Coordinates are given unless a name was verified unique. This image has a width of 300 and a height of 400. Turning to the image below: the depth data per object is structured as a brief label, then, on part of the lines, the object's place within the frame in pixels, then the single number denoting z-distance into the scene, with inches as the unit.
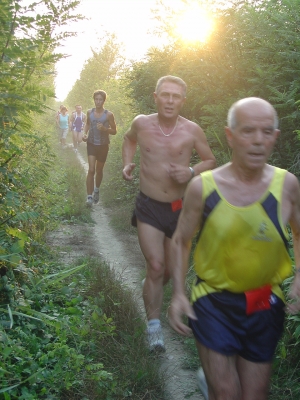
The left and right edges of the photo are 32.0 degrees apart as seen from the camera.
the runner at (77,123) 887.1
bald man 97.3
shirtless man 174.4
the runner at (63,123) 970.1
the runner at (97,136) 395.0
